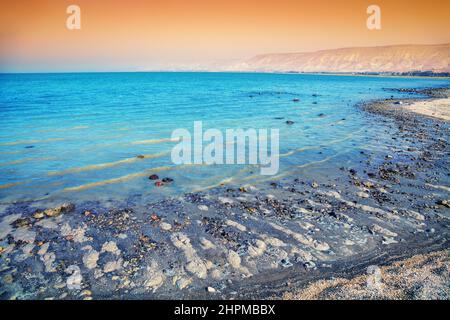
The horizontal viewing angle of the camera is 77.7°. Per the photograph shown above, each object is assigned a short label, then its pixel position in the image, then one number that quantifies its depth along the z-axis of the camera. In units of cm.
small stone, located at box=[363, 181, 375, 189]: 1067
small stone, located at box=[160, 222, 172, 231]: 798
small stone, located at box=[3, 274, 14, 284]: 591
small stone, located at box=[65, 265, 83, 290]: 580
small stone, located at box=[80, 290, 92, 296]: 560
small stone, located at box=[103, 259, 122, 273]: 629
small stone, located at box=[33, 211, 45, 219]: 858
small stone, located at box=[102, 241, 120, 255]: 694
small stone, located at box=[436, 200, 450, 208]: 902
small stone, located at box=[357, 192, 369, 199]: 985
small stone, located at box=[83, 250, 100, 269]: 645
